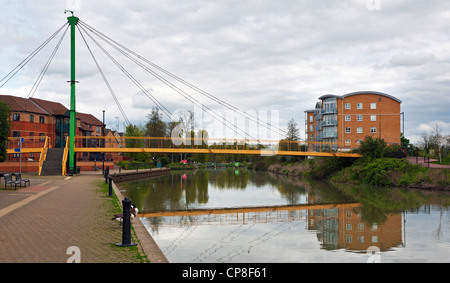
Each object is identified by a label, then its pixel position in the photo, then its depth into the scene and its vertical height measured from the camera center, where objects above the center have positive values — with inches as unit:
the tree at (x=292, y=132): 3297.7 +150.1
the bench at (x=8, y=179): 783.5 -53.1
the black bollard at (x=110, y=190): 737.2 -68.6
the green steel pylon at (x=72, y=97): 1379.9 +178.8
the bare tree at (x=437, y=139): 2217.0 +61.3
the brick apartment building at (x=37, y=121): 1948.8 +151.8
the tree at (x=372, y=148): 1573.6 +8.7
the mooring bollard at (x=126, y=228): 331.9 -60.4
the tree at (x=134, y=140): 2541.8 +57.9
